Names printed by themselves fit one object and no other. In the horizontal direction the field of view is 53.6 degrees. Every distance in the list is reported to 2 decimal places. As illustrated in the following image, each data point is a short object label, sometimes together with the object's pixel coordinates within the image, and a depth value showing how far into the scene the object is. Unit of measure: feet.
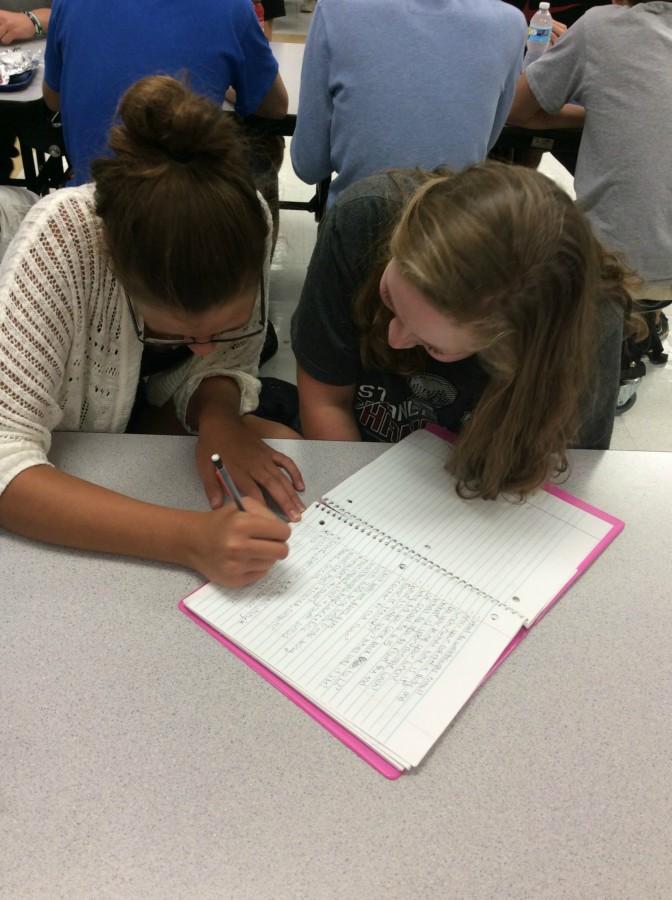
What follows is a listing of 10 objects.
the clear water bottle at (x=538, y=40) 6.94
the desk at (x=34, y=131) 5.58
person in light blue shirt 4.44
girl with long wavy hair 2.36
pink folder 1.99
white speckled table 1.77
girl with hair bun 2.36
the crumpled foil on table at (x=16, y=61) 5.60
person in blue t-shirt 4.49
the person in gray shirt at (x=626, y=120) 4.91
